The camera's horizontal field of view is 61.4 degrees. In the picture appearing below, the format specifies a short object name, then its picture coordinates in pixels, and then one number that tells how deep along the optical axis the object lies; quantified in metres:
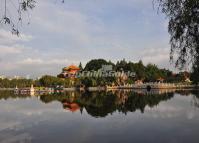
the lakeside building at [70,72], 64.55
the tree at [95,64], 59.46
